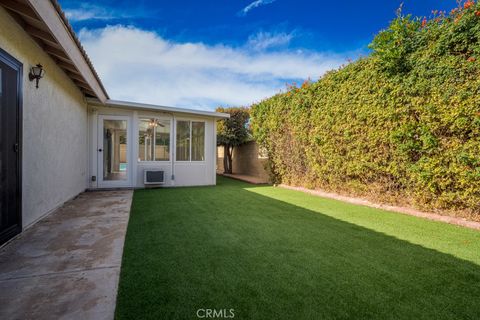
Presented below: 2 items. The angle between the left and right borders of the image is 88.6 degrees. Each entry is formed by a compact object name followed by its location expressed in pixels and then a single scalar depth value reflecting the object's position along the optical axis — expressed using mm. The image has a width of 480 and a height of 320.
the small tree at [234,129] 13531
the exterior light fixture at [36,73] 3534
